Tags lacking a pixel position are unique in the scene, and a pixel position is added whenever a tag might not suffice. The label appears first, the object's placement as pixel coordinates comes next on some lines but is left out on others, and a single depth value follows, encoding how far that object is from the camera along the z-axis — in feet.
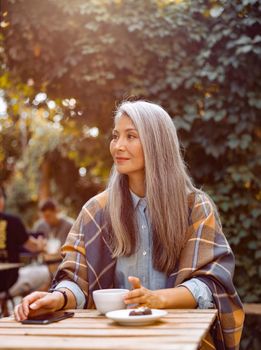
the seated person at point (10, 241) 21.22
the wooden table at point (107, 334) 5.30
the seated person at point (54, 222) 26.39
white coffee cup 6.85
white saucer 6.03
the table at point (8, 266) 17.84
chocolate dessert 6.17
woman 8.09
